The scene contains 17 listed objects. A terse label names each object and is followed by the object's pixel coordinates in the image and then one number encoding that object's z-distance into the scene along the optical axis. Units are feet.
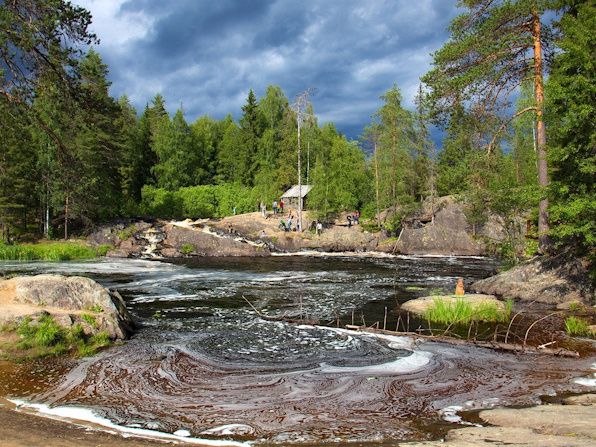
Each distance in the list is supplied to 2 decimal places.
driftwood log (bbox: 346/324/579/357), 38.91
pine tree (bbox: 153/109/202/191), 230.48
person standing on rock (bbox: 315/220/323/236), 173.80
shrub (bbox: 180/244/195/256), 151.49
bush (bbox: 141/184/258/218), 211.61
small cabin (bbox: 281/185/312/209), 217.77
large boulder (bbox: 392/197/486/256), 152.05
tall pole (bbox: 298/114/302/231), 178.53
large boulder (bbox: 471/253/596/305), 62.08
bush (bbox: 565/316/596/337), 45.39
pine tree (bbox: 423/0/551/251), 66.80
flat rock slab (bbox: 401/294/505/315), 56.32
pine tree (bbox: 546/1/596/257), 52.37
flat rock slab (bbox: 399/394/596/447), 19.90
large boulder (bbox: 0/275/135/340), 41.88
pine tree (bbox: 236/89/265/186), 255.29
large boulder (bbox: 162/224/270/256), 151.53
